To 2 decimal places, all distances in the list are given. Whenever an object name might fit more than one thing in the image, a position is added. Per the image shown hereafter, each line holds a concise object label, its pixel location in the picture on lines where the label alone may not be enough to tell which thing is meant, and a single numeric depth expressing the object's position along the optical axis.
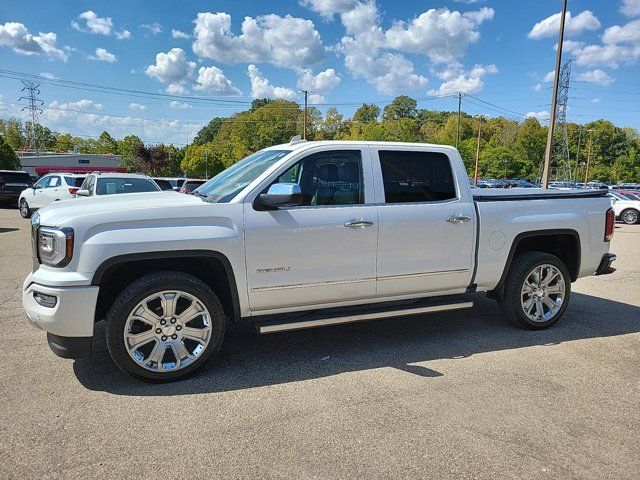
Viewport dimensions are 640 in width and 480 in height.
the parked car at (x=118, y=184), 11.69
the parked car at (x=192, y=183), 19.17
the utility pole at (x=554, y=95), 19.70
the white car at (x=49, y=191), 15.72
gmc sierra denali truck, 3.55
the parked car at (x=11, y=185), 20.16
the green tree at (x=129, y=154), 70.29
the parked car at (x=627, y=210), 20.02
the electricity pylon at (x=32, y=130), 95.88
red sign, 66.12
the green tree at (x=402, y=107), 123.44
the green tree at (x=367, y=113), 123.01
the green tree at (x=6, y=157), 49.47
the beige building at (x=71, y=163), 72.38
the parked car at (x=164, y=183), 18.65
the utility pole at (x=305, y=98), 51.34
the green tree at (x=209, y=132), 147.12
